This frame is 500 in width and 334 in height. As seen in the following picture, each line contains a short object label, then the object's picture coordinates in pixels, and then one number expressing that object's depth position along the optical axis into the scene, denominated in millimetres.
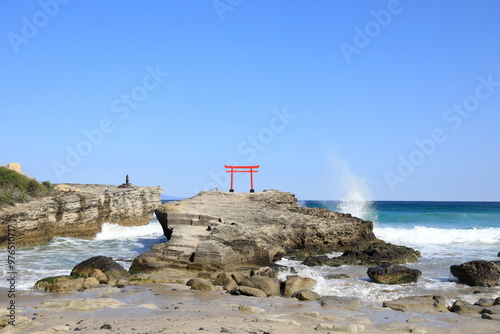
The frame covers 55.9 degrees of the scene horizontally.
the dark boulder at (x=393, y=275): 14383
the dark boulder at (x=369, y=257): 18422
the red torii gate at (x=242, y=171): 32719
